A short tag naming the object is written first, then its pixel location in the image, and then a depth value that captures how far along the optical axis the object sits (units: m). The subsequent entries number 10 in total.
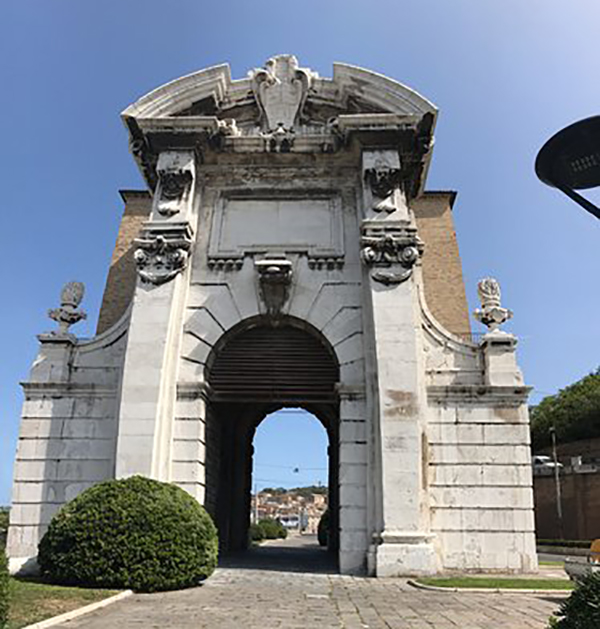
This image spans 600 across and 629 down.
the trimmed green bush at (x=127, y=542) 10.85
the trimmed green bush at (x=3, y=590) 5.86
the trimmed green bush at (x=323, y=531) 33.25
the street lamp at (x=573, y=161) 5.55
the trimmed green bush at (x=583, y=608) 5.40
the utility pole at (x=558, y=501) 44.06
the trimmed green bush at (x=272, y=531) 42.61
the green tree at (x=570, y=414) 53.94
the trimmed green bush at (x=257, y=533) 36.83
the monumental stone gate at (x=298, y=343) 15.23
